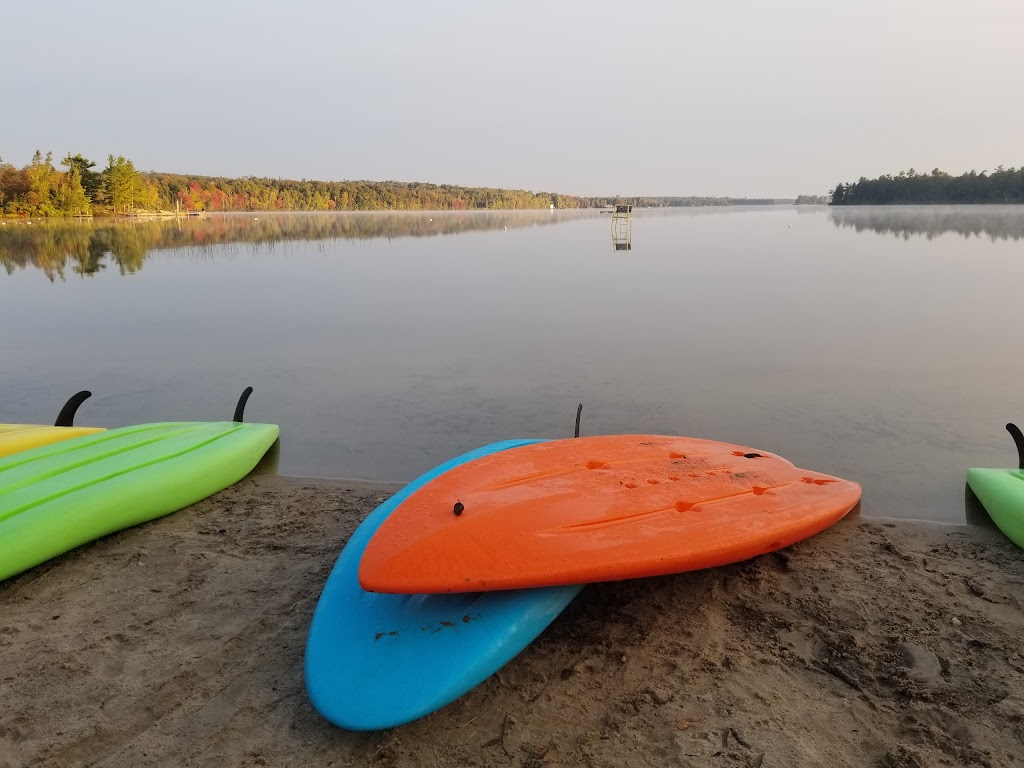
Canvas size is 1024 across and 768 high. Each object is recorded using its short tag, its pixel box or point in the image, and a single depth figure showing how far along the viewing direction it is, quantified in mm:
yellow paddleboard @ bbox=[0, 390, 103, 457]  3381
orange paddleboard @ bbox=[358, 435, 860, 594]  1984
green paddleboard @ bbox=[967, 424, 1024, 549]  2854
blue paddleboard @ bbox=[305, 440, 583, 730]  1707
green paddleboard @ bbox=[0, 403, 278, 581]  2602
